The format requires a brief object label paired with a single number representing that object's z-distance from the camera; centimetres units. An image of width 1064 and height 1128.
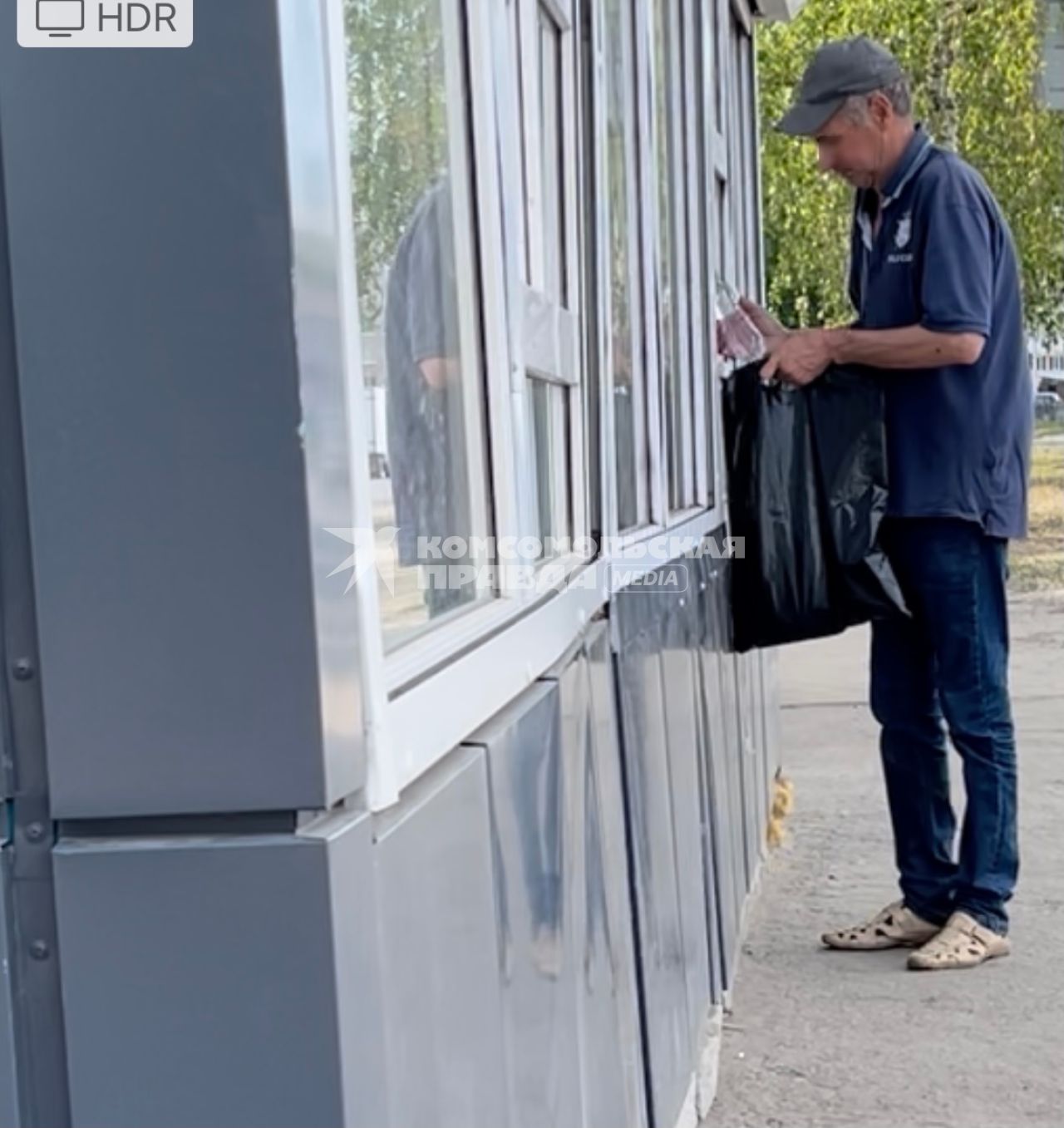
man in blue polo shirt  748
